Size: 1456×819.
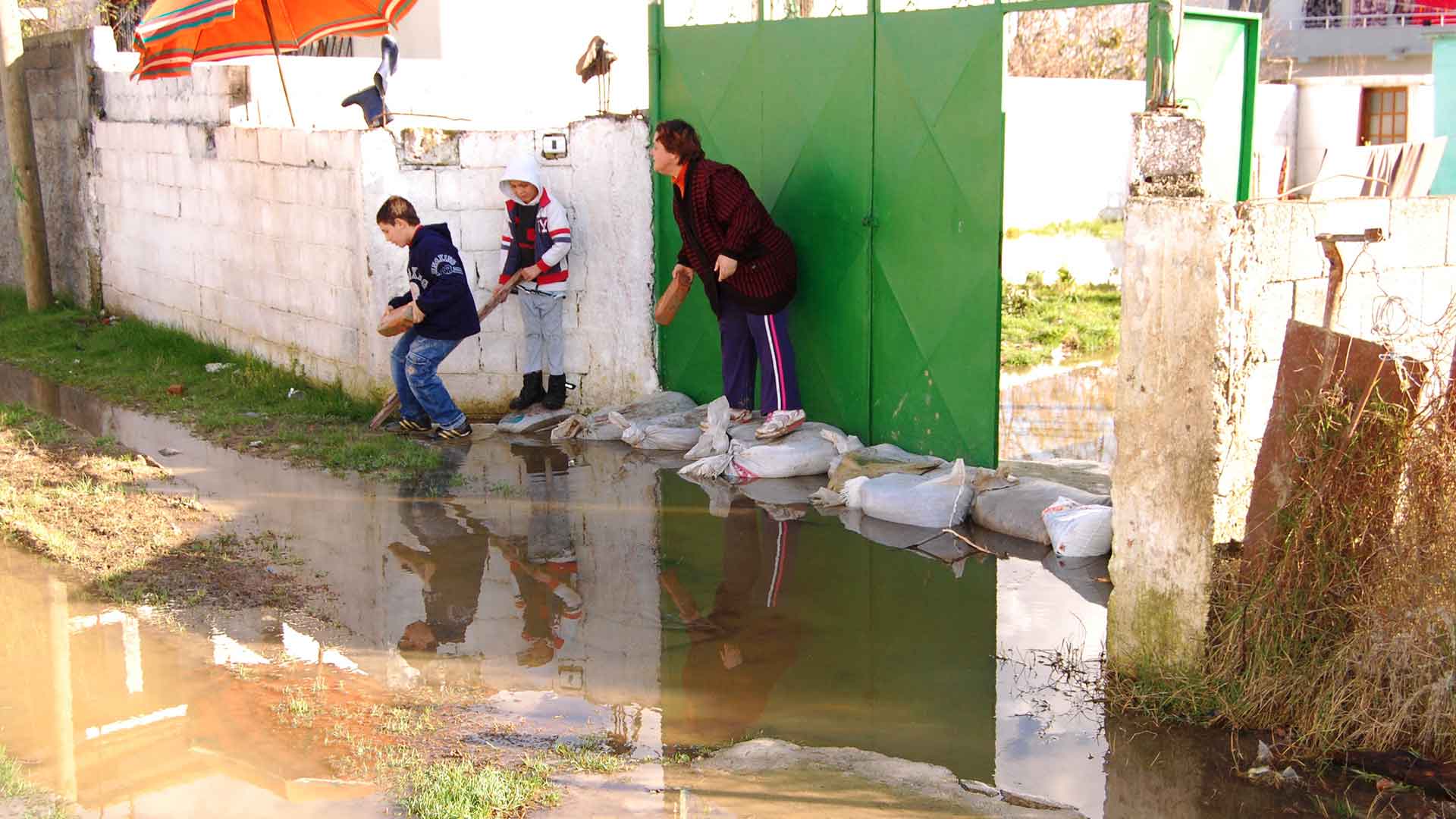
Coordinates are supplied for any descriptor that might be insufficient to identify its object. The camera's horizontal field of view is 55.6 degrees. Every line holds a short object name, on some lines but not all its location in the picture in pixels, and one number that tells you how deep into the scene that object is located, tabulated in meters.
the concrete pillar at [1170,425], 4.46
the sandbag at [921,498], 6.88
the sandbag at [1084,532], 6.27
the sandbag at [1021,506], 6.63
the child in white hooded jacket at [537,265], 8.84
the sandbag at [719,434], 8.22
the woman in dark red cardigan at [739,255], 7.93
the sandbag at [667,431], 8.57
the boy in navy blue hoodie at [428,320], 8.34
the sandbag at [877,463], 7.37
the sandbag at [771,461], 7.84
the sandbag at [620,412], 8.91
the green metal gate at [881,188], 7.14
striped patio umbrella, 9.49
